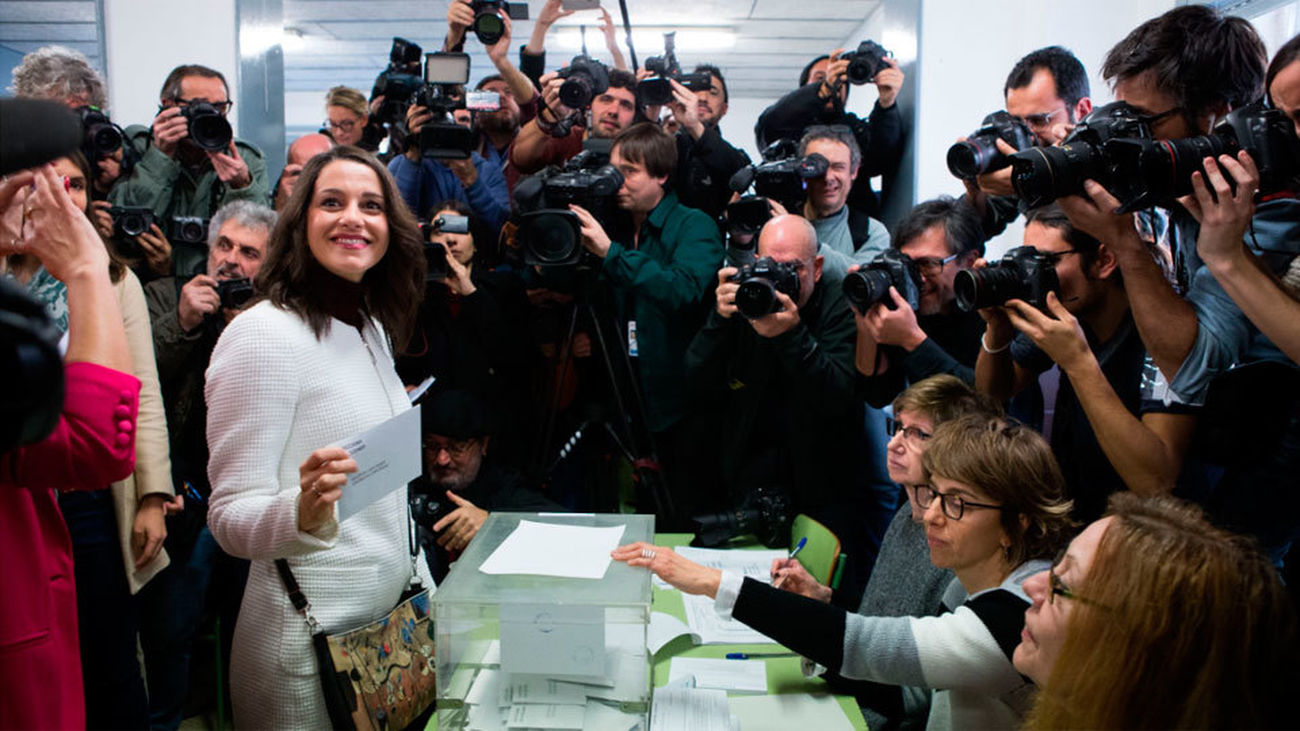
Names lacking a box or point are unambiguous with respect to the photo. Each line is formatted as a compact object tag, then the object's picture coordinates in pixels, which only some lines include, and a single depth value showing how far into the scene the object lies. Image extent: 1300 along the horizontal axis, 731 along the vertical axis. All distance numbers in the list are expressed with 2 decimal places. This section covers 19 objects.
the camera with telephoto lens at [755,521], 2.06
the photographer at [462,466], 2.39
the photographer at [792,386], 2.24
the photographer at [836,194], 2.75
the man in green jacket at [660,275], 2.50
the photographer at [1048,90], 2.19
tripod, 2.61
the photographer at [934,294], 2.14
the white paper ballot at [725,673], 1.50
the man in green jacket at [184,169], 2.64
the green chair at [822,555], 1.81
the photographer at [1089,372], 1.41
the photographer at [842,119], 2.98
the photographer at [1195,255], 1.25
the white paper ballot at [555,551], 1.30
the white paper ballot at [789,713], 1.40
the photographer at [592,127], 3.02
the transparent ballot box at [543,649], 1.21
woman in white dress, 1.38
